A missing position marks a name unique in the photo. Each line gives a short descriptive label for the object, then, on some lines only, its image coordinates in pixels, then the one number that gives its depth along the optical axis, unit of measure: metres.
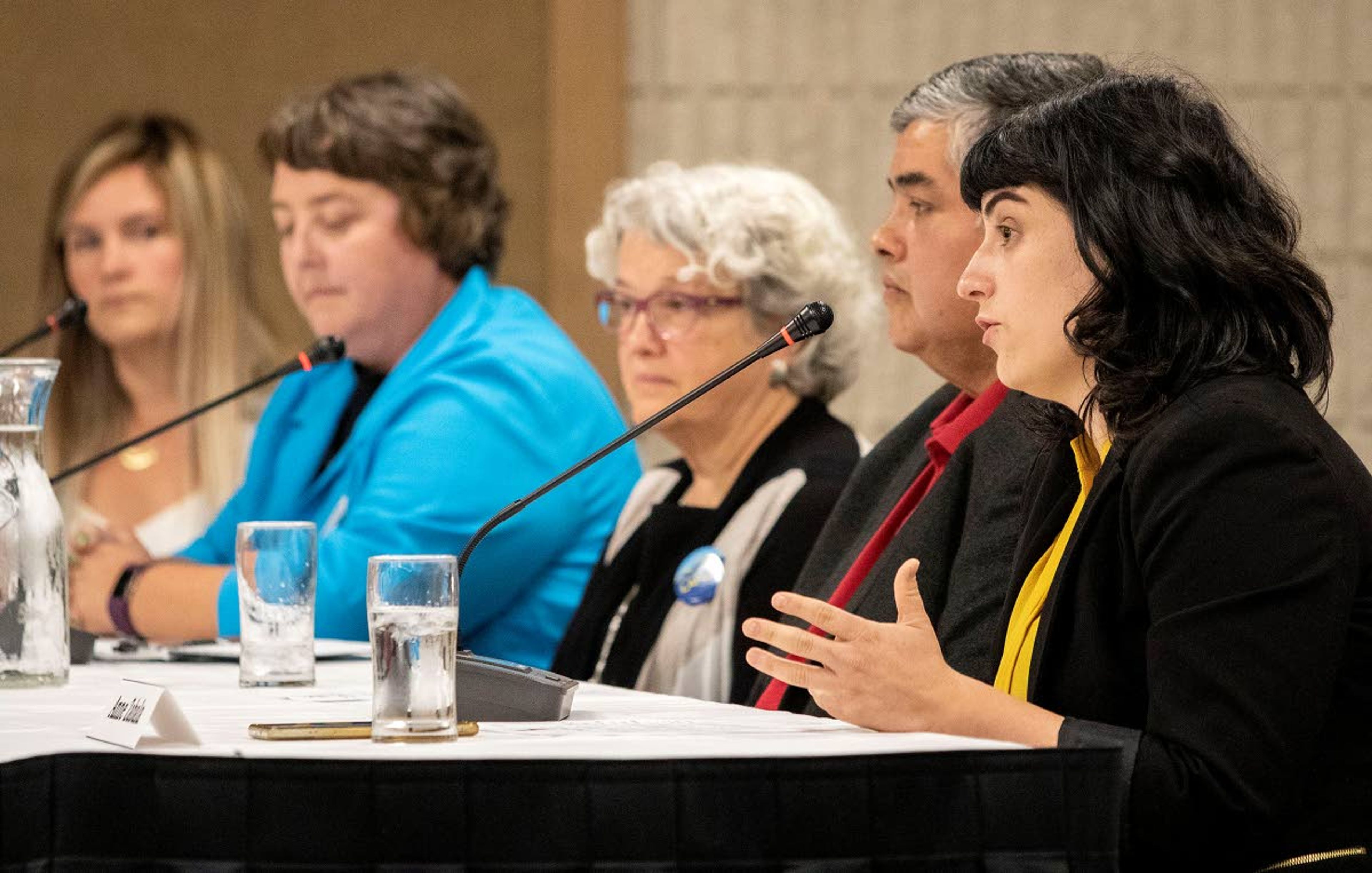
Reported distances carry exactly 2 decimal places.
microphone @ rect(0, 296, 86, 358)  7.08
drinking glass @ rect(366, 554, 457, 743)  5.92
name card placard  5.84
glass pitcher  6.31
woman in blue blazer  7.15
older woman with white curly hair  6.98
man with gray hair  6.39
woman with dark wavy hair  5.89
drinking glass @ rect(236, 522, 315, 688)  6.40
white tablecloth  5.82
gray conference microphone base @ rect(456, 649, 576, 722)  6.06
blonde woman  8.17
